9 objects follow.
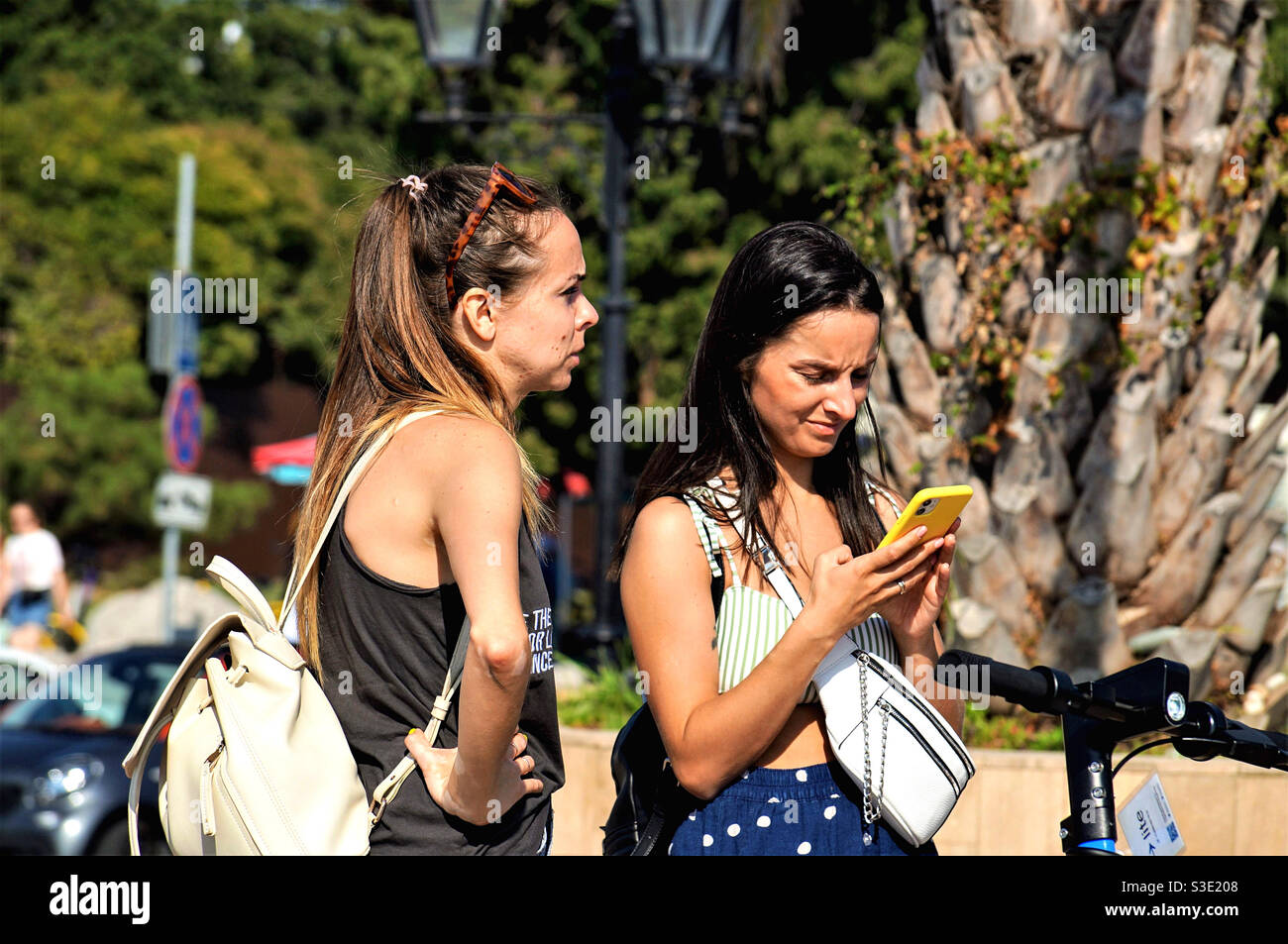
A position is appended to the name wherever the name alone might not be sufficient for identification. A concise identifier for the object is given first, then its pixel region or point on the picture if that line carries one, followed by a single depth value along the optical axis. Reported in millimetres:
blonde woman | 2025
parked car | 7578
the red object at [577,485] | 23156
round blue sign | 10914
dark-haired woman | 2137
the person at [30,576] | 13867
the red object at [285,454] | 14500
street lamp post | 6891
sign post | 10992
